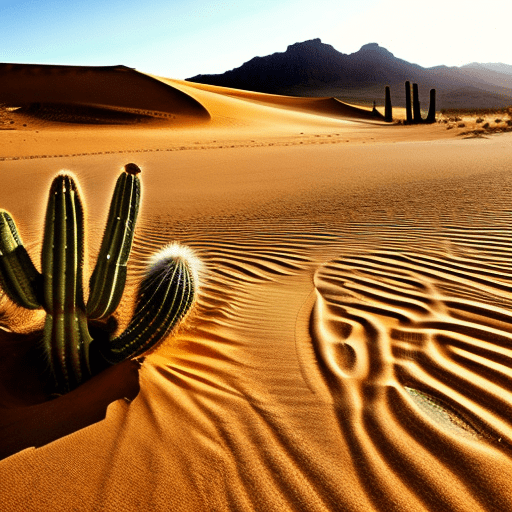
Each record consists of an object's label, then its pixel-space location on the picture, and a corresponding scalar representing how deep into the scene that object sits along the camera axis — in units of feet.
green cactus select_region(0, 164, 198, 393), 10.02
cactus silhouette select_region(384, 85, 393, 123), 144.58
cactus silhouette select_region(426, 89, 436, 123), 122.54
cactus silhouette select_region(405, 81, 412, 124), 129.45
